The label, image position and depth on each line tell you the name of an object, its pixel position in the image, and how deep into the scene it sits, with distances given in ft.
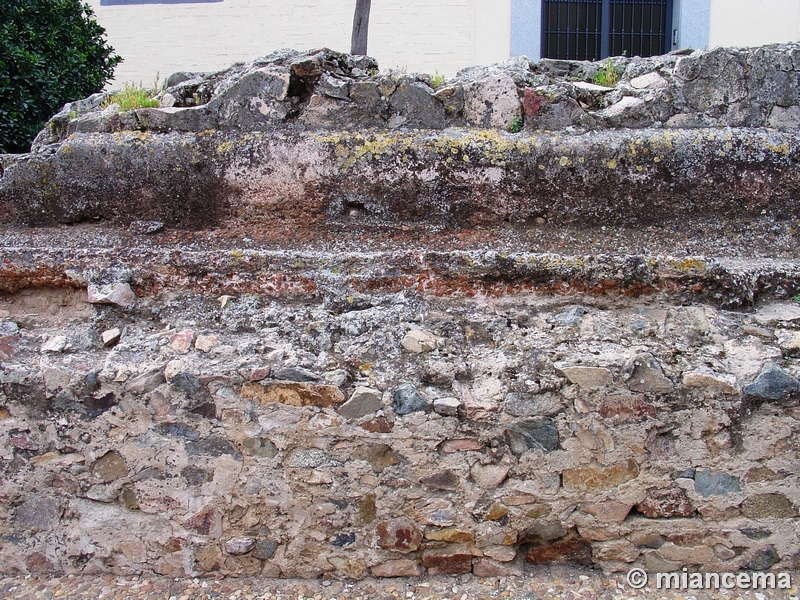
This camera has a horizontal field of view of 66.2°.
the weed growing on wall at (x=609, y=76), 8.50
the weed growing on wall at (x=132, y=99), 8.43
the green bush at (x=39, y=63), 12.59
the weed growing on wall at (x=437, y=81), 8.09
